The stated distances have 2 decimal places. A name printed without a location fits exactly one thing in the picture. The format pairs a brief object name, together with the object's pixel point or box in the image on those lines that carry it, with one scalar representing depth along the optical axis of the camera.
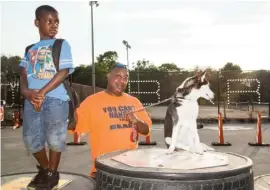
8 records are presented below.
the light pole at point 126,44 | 58.94
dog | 2.95
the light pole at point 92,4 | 29.93
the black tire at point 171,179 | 2.27
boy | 2.78
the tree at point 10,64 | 51.00
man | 3.48
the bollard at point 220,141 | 10.45
